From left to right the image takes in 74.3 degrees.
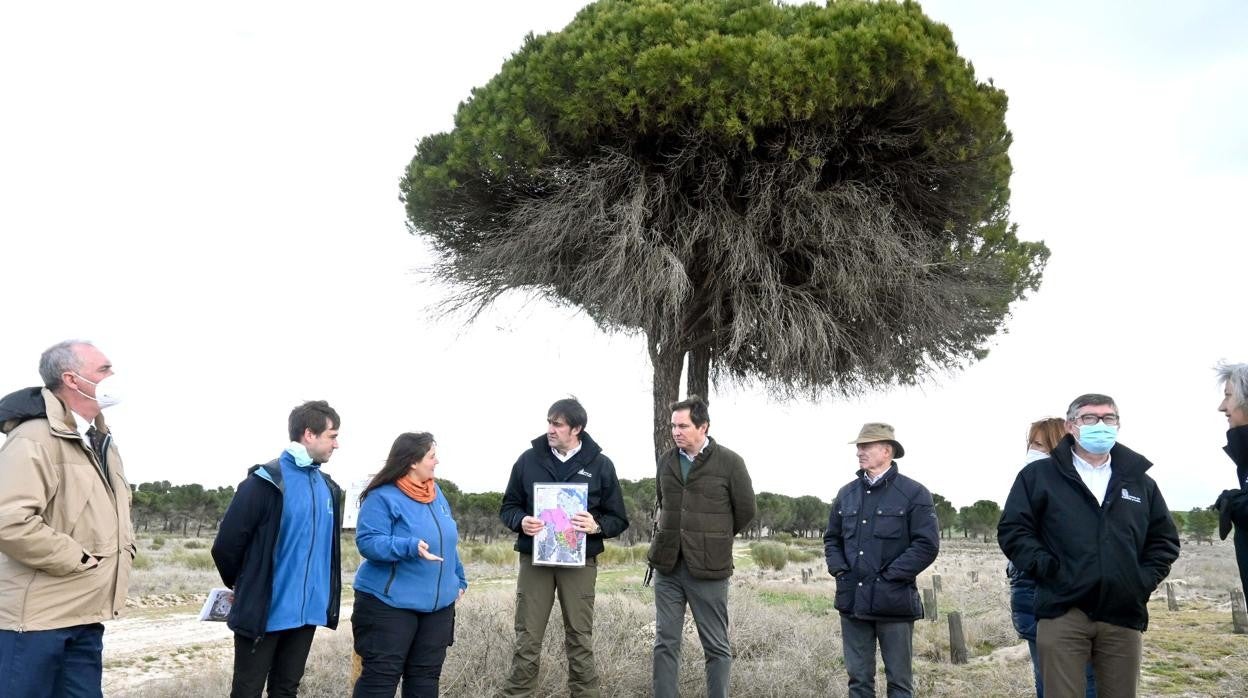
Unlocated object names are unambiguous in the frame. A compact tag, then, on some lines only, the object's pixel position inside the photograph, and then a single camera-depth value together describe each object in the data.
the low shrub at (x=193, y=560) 24.59
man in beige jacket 3.61
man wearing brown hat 5.22
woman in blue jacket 4.65
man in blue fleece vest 4.42
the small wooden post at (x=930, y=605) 12.75
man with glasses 4.31
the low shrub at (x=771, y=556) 27.35
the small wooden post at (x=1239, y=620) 11.33
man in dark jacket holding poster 5.59
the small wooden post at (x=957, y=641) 9.03
